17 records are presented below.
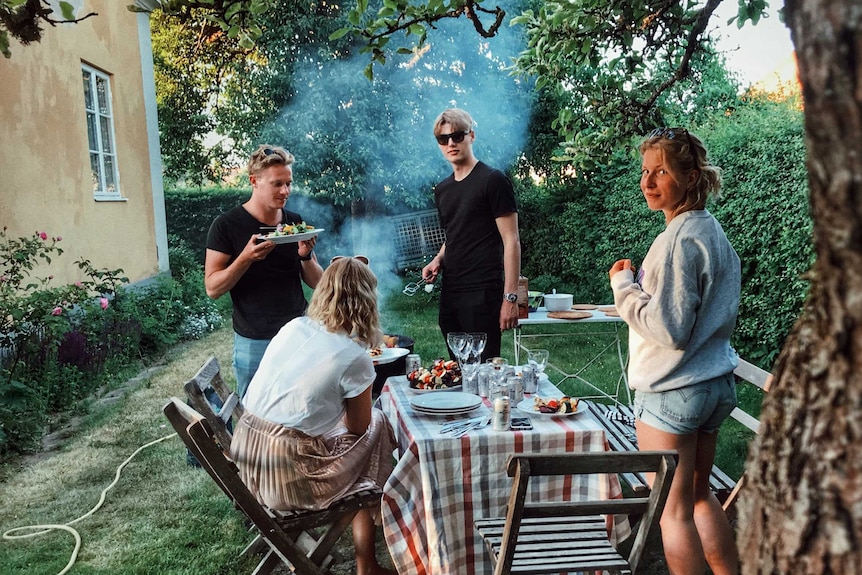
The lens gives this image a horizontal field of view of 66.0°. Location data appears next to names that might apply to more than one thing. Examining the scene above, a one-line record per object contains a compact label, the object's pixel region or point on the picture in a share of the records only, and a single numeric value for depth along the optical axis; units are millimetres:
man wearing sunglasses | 3928
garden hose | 3458
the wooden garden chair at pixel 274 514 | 2410
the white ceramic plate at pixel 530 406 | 2838
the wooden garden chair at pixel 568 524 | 2012
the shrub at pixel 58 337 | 5047
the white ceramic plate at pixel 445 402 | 2883
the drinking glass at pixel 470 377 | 3270
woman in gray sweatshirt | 2271
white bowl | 4879
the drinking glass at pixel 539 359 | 3318
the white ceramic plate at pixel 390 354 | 3762
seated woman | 2758
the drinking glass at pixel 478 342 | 3396
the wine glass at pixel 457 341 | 3395
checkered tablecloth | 2629
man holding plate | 3629
